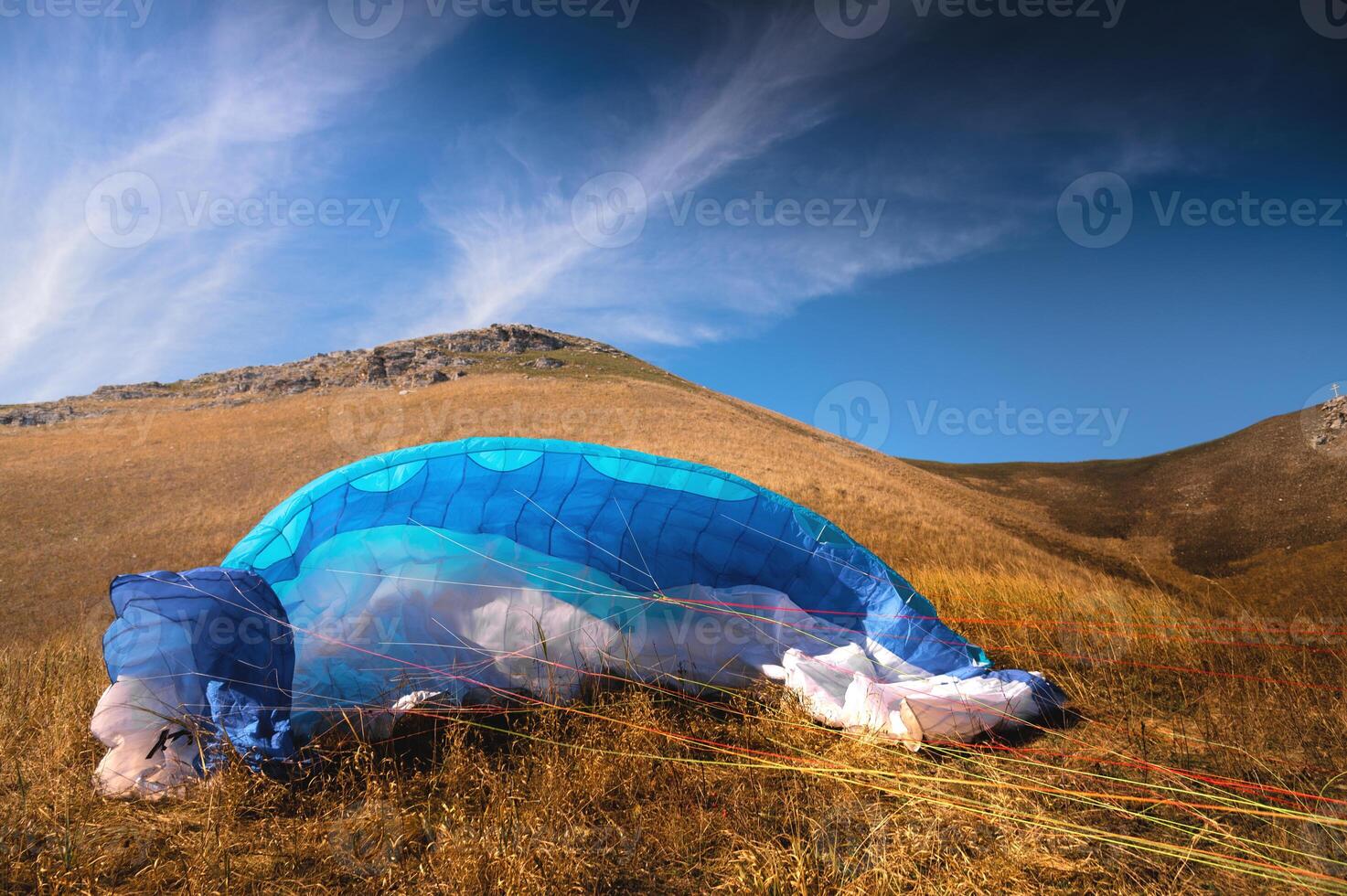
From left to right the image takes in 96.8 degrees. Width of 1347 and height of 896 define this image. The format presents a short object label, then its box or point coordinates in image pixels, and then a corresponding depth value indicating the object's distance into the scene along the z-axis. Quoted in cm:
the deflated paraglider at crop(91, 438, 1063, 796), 332
